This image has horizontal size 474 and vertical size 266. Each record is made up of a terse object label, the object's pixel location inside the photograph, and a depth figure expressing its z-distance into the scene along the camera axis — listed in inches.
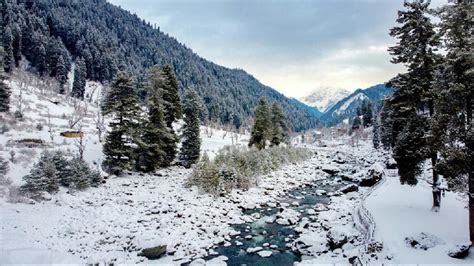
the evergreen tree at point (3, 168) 794.4
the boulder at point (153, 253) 621.5
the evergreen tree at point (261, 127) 1886.1
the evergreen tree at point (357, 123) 5487.7
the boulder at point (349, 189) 1257.2
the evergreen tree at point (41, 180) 748.6
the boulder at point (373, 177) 1316.4
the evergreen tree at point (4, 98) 1580.3
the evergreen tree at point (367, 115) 5284.9
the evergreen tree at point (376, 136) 3686.0
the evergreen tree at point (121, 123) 1095.0
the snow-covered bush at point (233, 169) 1081.6
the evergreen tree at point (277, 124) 2133.4
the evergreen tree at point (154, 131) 1209.4
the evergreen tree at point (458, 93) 501.4
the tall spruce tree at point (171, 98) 1401.5
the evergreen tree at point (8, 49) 2768.2
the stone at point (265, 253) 672.6
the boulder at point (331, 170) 1850.1
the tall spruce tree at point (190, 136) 1450.5
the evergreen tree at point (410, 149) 707.2
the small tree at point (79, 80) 3213.6
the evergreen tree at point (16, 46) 3201.3
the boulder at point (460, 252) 486.6
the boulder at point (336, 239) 671.8
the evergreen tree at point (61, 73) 3214.3
